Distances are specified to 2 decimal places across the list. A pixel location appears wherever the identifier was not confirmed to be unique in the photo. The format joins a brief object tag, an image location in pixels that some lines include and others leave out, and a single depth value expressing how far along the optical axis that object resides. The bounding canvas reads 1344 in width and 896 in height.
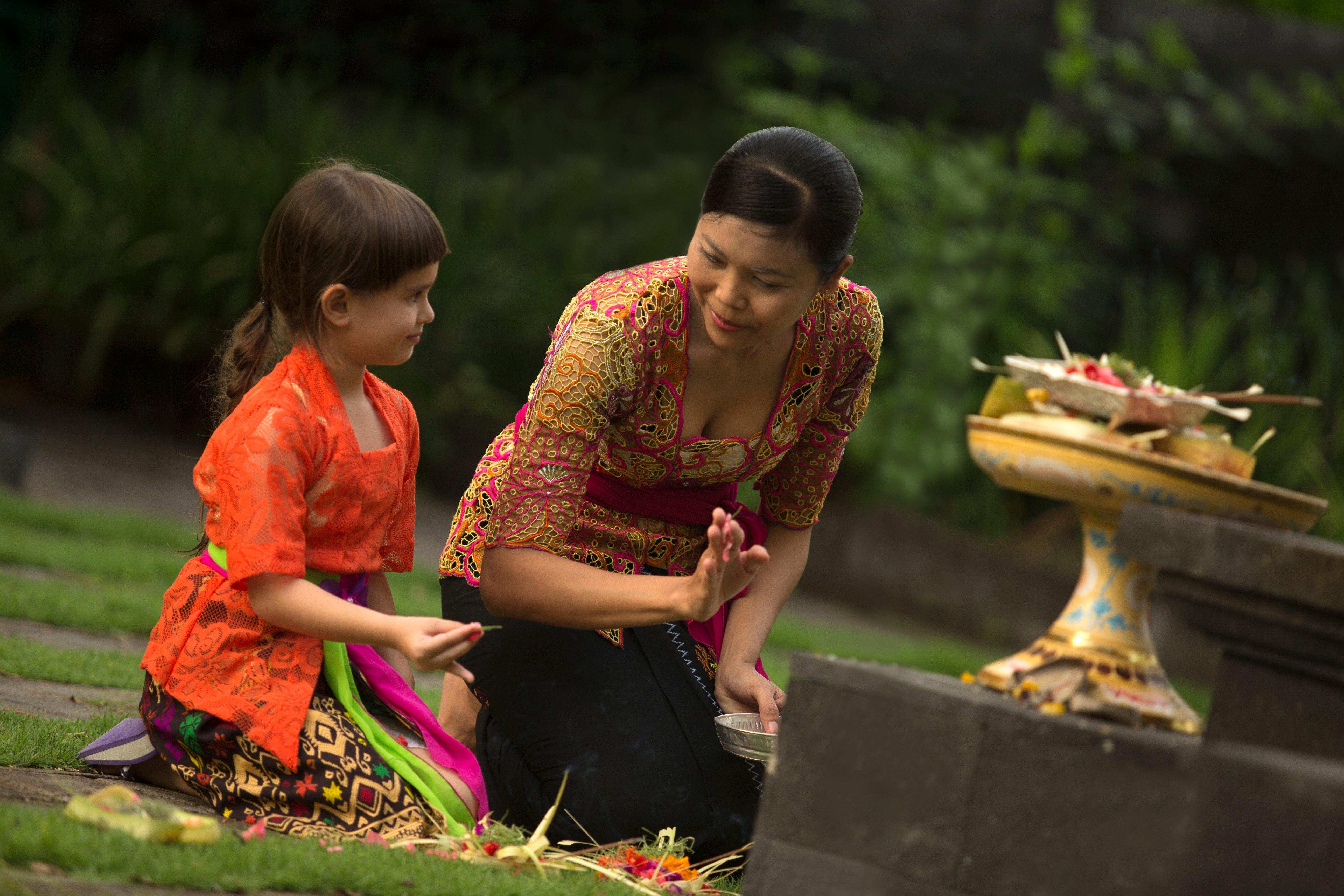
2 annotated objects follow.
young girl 4.87
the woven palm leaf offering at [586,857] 4.83
